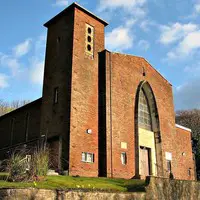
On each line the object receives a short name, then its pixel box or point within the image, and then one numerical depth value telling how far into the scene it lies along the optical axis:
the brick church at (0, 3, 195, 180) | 18.89
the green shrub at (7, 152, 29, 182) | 11.87
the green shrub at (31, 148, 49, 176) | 12.98
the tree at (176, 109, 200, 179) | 38.44
